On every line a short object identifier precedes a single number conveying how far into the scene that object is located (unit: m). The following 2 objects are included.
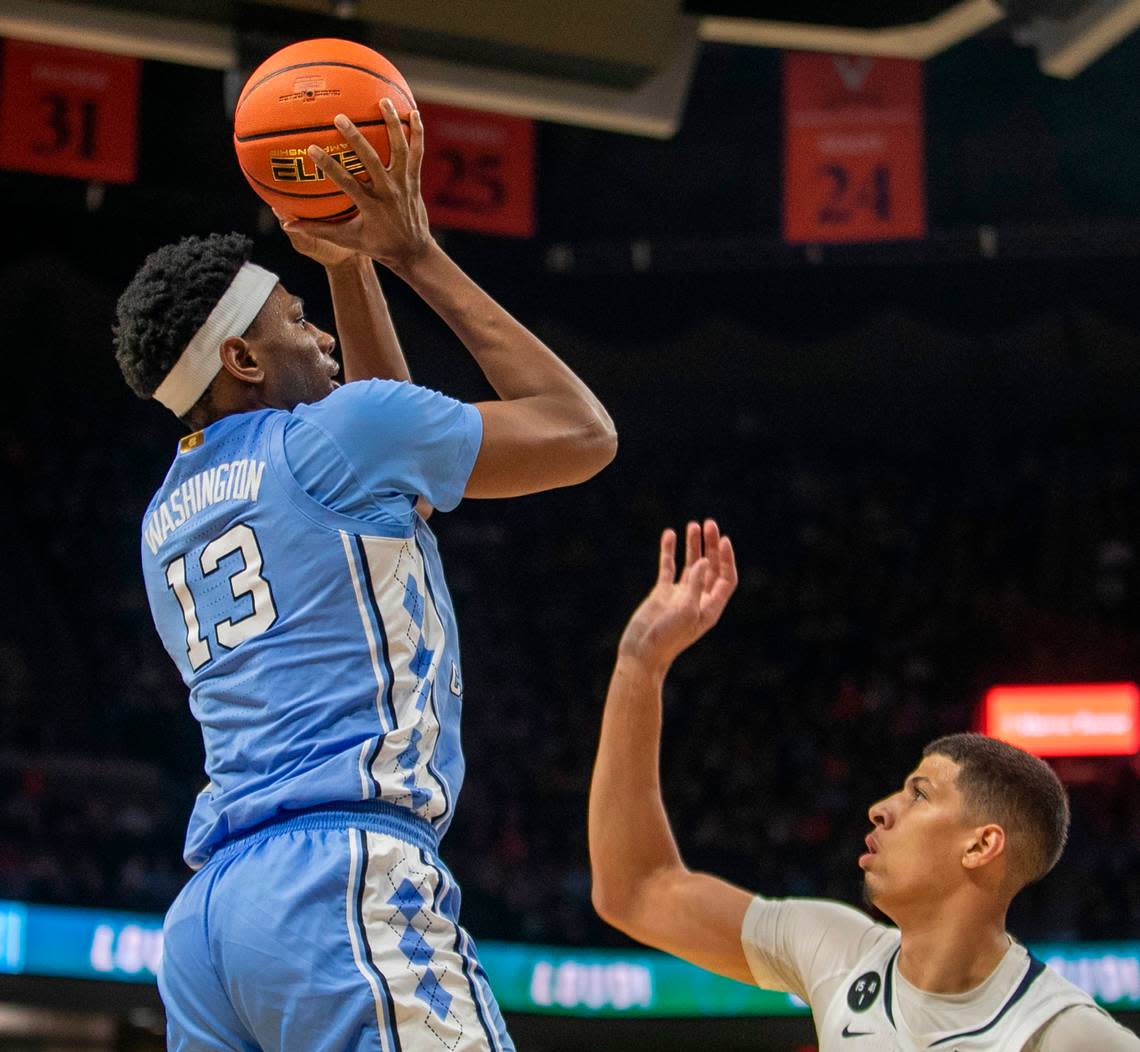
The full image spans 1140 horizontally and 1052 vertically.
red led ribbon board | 12.38
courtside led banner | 9.75
